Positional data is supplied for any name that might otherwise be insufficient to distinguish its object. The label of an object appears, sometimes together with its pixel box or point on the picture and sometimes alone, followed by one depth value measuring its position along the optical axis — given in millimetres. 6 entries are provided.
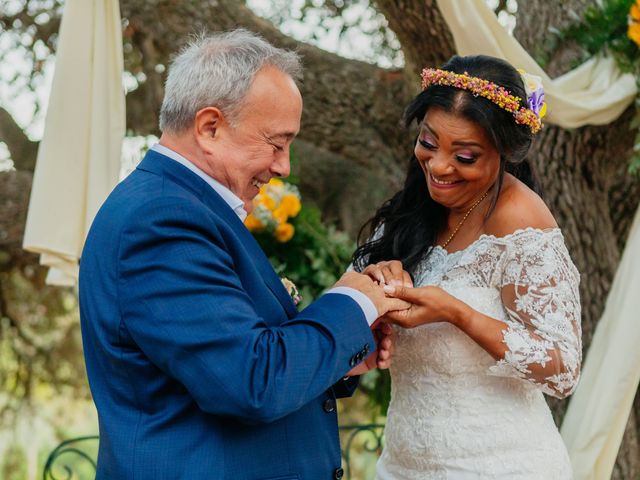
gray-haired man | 1879
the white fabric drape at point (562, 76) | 3838
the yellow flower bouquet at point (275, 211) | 4430
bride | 2561
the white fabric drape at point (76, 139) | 3389
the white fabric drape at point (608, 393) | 3930
